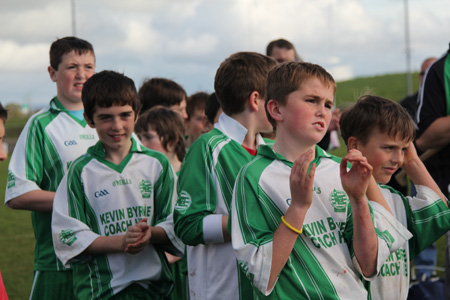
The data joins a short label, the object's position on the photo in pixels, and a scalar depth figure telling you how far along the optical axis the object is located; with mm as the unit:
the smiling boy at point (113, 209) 7416
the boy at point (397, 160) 6902
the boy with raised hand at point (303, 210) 5198
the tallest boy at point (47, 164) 8638
